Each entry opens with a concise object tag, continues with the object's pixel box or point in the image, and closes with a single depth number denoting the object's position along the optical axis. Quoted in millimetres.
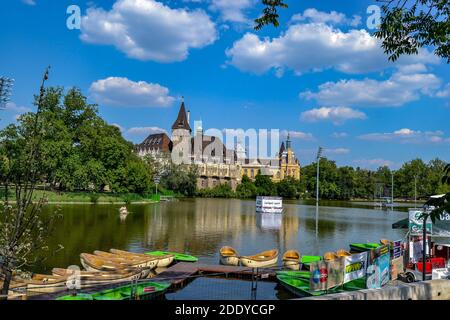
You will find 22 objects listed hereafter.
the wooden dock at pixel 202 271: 18781
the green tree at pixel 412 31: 10195
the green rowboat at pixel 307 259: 21123
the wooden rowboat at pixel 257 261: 21703
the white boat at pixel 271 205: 61938
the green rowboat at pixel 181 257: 22797
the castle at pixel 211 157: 134875
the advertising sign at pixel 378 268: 13914
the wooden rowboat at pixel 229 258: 22078
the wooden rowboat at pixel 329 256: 21006
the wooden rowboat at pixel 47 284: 13211
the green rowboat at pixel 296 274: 17469
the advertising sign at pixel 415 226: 17691
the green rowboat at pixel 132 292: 12938
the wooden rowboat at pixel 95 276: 14777
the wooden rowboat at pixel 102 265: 17508
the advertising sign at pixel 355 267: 13422
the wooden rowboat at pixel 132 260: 19031
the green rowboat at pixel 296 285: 15386
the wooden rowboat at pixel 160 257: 20828
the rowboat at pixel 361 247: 28028
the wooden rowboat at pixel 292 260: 20281
